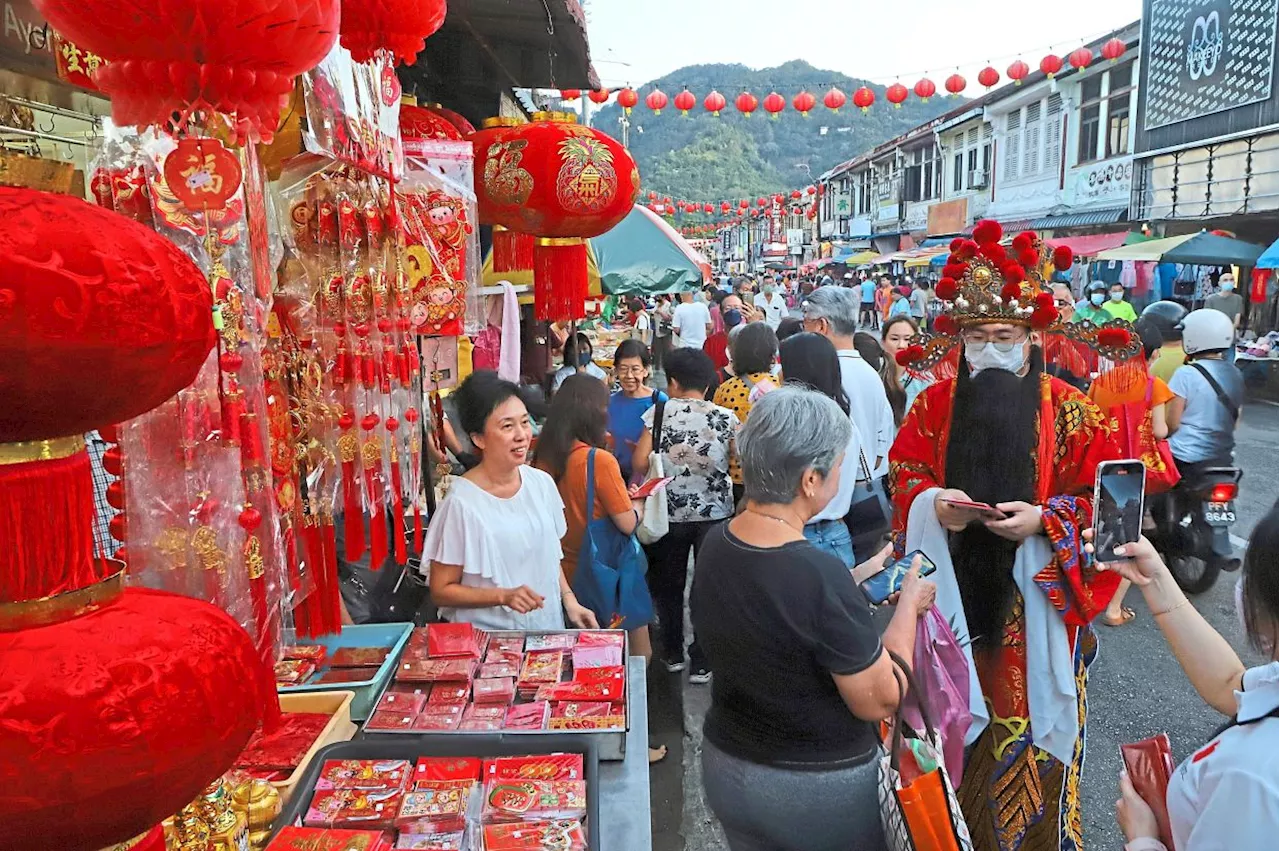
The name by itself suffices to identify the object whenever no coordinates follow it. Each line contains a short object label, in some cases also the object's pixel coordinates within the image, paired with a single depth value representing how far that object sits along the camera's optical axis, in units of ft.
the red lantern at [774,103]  45.42
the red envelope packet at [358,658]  9.11
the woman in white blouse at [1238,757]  4.63
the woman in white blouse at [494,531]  9.98
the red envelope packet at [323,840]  6.30
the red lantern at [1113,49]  51.21
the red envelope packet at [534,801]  6.82
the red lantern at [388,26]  5.66
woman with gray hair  6.77
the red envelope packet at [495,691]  8.53
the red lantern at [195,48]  3.56
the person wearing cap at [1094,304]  37.45
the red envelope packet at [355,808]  6.70
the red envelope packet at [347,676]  8.80
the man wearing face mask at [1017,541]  9.33
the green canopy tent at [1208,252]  46.69
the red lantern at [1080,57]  50.98
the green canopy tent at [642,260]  27.09
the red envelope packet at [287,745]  7.29
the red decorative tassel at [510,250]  14.21
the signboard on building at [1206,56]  51.98
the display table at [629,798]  7.09
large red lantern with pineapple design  11.78
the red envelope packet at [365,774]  7.13
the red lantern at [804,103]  48.58
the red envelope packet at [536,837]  6.46
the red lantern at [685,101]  47.86
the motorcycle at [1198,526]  19.11
